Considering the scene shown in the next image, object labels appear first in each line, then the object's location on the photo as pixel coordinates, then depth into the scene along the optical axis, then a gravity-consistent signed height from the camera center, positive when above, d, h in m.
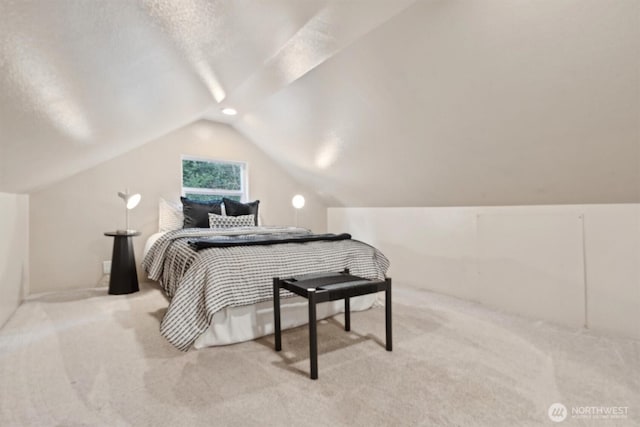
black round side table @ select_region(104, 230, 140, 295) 3.06 -0.42
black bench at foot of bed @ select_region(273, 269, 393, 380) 1.55 -0.38
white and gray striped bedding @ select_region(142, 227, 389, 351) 1.78 -0.34
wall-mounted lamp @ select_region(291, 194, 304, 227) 4.32 +0.24
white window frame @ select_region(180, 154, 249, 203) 3.97 +0.43
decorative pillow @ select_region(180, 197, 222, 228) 3.49 +0.10
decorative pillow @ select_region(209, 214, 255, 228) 3.51 -0.01
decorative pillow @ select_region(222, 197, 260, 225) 3.80 +0.15
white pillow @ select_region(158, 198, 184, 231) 3.58 +0.06
